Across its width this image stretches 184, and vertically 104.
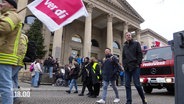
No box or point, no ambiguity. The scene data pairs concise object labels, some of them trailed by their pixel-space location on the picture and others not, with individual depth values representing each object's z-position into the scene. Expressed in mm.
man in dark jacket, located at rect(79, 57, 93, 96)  5496
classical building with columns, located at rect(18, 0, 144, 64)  17077
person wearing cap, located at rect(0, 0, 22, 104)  1783
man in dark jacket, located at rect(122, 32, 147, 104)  3408
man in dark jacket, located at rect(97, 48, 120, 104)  4222
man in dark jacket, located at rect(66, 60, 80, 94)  6298
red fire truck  5608
